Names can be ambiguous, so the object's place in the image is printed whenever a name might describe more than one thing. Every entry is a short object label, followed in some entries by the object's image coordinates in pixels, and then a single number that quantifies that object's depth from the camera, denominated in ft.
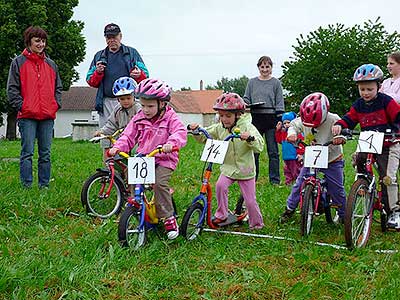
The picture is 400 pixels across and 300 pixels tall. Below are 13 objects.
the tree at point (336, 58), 101.96
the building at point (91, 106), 195.31
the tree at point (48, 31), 95.20
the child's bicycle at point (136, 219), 14.44
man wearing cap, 21.97
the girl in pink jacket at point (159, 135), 15.71
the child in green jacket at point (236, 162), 17.70
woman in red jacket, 22.08
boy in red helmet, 17.26
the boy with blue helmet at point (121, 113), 20.42
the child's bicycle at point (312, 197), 16.51
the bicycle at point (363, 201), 15.31
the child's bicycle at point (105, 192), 19.20
